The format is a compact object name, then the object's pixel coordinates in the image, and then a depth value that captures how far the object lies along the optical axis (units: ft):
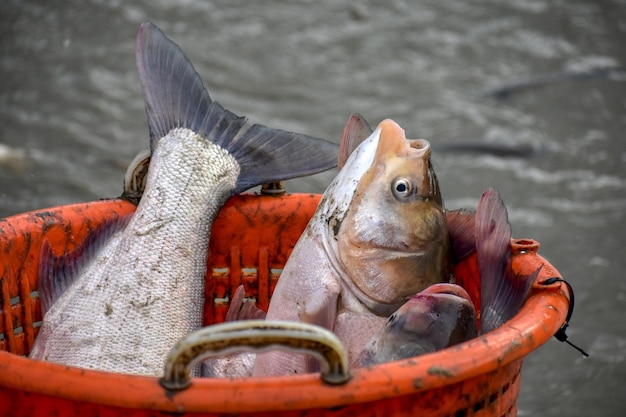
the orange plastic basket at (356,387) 6.16
